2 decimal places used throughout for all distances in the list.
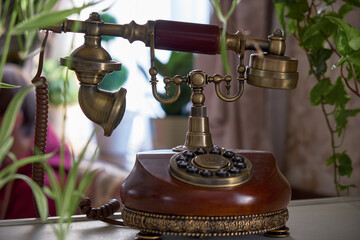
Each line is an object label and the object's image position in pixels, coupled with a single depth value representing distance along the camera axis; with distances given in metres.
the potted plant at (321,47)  0.96
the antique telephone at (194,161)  0.64
